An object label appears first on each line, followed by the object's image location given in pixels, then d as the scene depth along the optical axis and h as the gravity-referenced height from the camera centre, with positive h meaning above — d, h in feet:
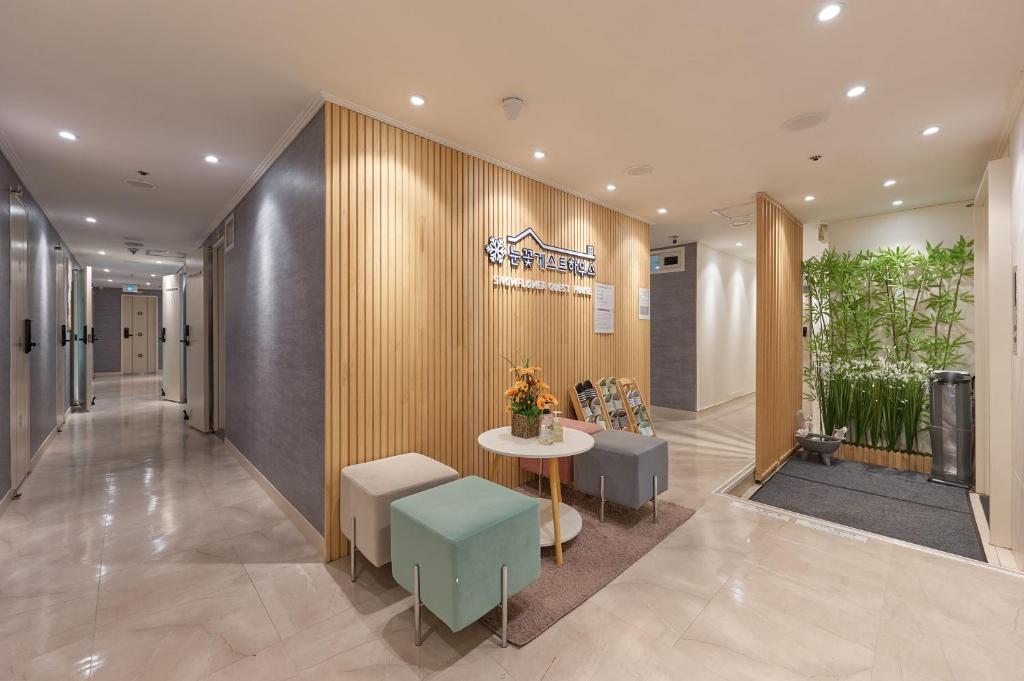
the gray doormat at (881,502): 11.73 -5.35
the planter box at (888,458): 17.12 -5.07
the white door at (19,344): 13.39 -0.10
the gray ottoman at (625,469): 11.51 -3.67
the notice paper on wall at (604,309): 17.80 +1.23
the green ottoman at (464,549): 6.78 -3.56
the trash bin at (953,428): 15.35 -3.33
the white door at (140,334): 47.37 +0.70
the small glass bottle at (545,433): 10.30 -2.27
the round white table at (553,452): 9.71 -2.56
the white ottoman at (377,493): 8.70 -3.21
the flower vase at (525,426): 10.66 -2.19
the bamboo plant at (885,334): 17.17 +0.09
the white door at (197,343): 21.47 -0.16
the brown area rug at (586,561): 7.92 -5.10
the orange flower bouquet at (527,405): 10.62 -1.65
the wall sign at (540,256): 13.73 +2.89
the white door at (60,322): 21.29 +0.98
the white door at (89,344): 28.50 -0.23
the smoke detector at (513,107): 9.95 +5.41
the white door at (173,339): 27.91 +0.08
